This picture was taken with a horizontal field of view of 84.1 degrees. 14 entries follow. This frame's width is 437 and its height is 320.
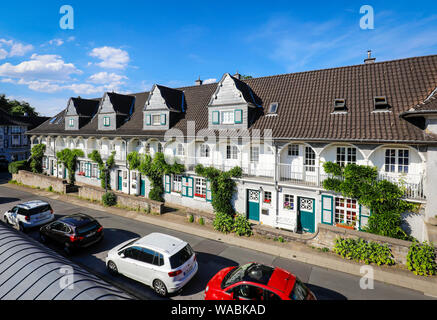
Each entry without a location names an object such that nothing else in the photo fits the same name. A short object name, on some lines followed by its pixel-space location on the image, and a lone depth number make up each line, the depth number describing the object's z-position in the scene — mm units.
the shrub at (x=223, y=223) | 15797
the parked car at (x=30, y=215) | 15625
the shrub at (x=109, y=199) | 21266
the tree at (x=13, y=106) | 63219
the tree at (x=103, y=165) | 25584
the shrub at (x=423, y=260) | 10836
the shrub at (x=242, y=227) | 15195
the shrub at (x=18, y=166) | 32750
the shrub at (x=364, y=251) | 11719
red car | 7383
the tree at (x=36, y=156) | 33875
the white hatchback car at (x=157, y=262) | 9031
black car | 12367
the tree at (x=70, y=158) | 29219
